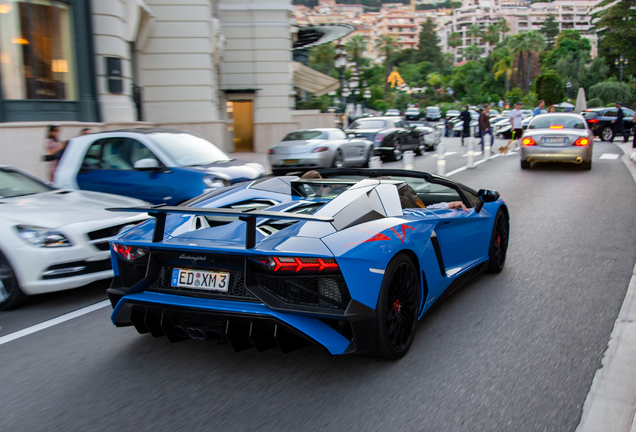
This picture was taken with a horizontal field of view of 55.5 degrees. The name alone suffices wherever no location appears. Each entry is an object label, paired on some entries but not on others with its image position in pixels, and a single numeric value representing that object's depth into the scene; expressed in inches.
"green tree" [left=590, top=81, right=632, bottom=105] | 3147.1
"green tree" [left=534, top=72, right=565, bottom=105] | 3523.6
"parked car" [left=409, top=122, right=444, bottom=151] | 979.9
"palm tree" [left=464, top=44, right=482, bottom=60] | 7214.6
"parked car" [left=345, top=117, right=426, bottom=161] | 809.5
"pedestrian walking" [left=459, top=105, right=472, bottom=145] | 906.7
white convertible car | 208.4
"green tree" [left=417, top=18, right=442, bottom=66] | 7214.6
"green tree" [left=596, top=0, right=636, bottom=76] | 3240.7
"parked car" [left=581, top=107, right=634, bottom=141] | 1235.2
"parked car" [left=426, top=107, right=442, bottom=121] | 2733.8
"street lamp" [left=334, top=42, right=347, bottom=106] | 1253.1
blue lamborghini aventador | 133.3
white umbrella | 1967.3
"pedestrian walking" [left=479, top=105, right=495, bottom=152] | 845.2
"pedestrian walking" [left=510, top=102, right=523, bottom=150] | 862.1
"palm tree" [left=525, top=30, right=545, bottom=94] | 5002.5
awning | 1455.5
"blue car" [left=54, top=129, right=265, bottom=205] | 327.3
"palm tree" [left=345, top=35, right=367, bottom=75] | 3833.7
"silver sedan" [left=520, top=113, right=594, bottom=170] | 624.4
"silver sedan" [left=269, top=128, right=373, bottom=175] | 649.0
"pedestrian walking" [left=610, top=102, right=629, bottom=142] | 1127.6
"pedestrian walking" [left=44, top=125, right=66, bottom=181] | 419.8
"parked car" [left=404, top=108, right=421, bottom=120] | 2652.6
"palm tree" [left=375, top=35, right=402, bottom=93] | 6171.3
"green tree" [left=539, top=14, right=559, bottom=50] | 7618.1
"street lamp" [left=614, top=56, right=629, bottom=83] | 3145.7
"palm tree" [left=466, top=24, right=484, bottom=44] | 7268.7
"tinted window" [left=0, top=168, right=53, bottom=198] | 256.4
